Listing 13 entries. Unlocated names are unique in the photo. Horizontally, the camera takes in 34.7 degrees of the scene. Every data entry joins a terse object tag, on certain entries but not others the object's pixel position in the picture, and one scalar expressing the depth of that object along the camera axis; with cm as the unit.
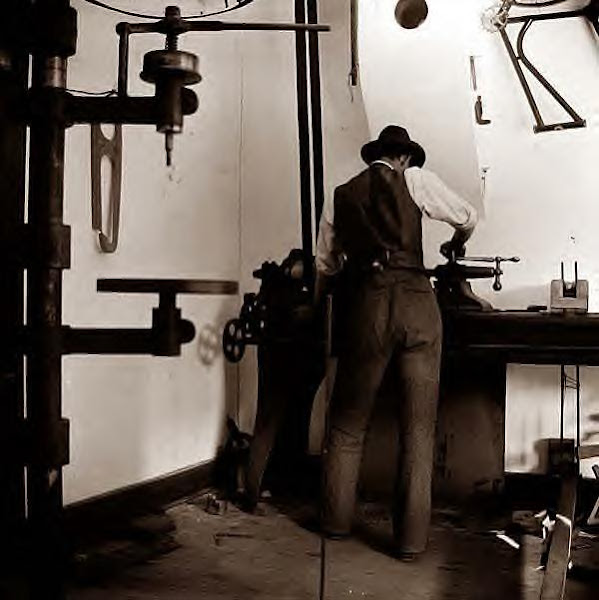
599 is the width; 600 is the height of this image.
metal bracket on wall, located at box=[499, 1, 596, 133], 412
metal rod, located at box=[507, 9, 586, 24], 412
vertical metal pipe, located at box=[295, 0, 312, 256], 445
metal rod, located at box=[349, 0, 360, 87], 450
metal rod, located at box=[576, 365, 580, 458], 402
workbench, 409
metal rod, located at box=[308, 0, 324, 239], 448
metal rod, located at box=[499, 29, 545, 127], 419
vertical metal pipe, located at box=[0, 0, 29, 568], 166
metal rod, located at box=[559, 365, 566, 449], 407
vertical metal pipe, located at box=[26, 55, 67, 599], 165
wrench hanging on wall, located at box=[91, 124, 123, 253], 340
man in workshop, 337
